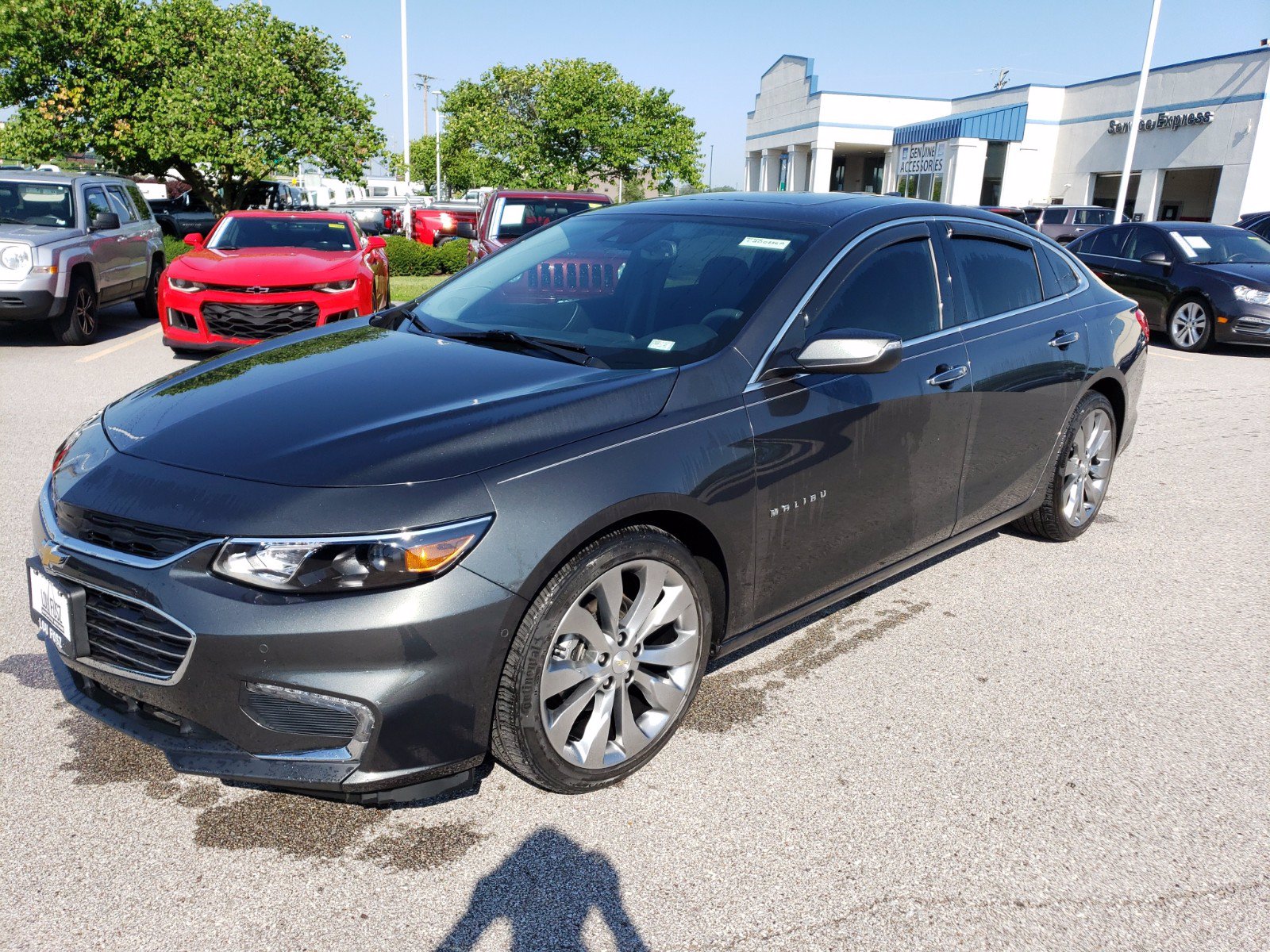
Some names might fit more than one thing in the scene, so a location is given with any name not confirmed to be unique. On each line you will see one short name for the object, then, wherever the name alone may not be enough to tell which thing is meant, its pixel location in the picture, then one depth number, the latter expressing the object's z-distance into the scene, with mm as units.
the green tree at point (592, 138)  29922
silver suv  10203
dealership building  33719
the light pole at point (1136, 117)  28589
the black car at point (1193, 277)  12094
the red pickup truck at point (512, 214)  12727
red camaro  9289
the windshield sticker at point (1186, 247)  12734
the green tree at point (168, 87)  19500
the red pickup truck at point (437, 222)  28344
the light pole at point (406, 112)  30766
